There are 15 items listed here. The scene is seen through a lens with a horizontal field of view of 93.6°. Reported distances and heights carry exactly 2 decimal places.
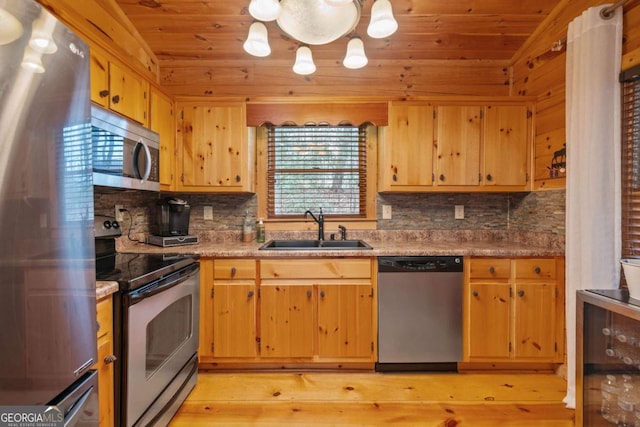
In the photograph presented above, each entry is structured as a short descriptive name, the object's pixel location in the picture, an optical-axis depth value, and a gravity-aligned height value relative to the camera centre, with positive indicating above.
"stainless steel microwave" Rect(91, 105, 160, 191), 1.56 +0.36
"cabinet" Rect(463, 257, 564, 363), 2.11 -0.67
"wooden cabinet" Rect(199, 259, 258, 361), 2.12 -0.64
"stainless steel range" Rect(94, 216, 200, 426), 1.30 -0.57
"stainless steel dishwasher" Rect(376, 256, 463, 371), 2.10 -0.64
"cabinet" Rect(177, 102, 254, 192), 2.43 +0.57
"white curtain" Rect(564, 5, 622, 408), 1.71 +0.39
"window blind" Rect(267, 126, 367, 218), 2.79 +0.41
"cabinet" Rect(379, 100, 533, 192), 2.41 +0.57
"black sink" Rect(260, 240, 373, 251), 2.57 -0.25
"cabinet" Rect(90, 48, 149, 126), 1.60 +0.75
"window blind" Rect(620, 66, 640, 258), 1.66 +0.29
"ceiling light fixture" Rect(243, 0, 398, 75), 1.25 +0.87
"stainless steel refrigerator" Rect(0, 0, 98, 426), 0.71 -0.01
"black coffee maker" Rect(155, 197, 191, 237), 2.32 +0.00
